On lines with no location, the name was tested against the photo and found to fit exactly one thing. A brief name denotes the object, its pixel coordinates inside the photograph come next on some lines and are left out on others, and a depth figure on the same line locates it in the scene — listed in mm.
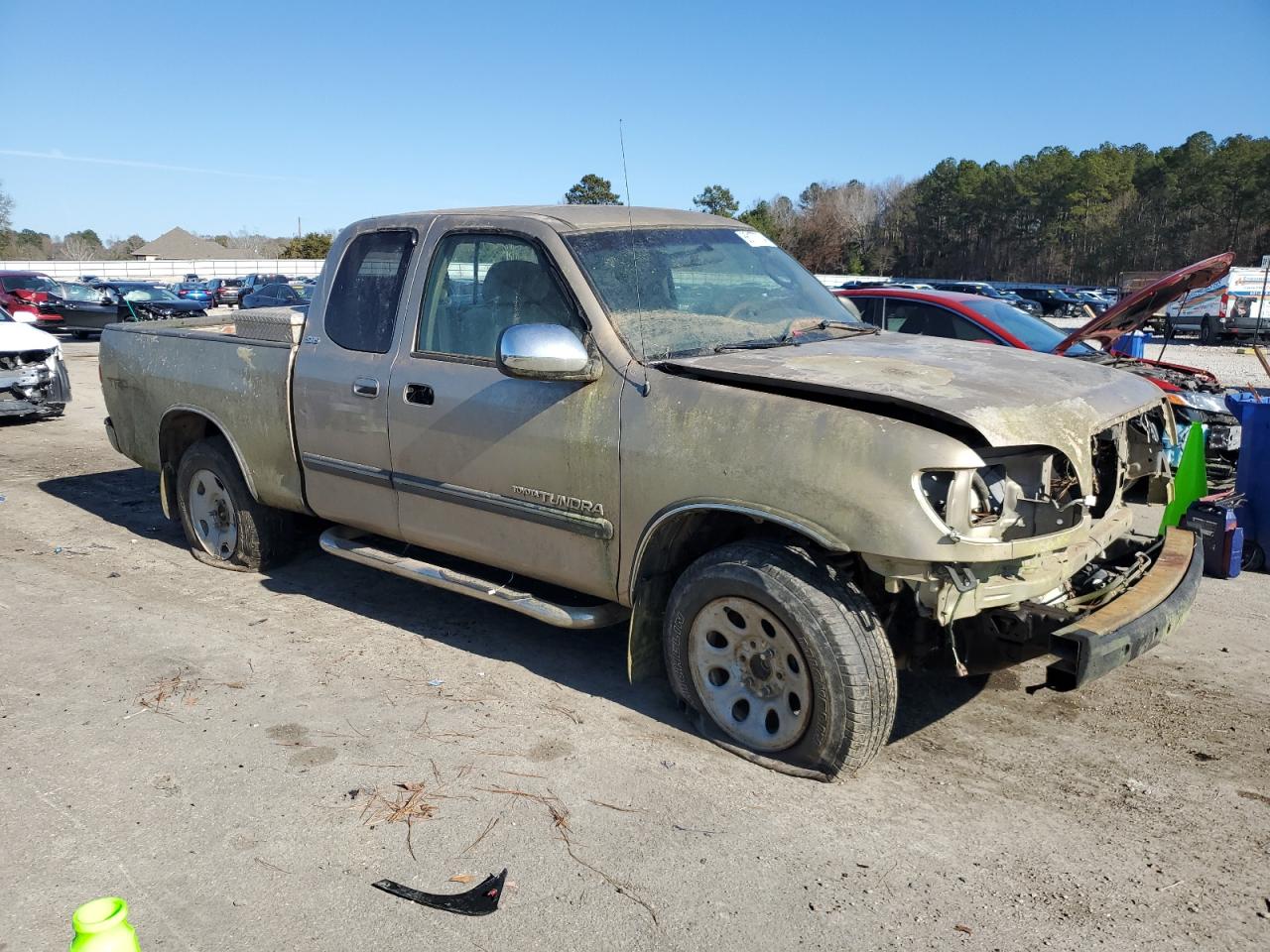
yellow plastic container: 1952
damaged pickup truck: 3408
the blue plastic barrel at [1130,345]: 10066
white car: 11609
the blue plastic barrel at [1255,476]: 6152
